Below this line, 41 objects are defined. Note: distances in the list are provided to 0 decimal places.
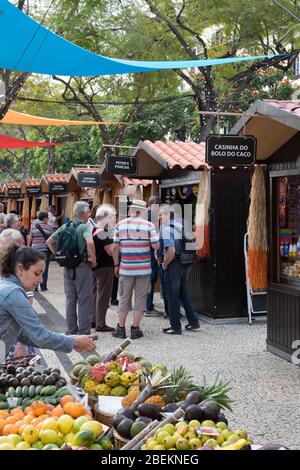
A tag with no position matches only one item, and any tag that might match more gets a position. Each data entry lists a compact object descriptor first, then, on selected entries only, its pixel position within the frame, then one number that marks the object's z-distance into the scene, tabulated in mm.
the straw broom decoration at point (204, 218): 10617
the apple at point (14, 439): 3051
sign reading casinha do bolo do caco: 8172
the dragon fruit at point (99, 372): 4172
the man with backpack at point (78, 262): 9000
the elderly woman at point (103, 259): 9688
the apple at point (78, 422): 3230
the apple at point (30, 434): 3051
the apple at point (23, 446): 2980
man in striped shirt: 9203
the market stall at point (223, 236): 10656
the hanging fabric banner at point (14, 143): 16119
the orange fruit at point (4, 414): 3463
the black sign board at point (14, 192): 29531
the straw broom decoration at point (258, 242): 8461
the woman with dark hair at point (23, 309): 4293
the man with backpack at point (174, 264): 9469
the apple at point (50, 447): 2916
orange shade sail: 15141
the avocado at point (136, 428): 3240
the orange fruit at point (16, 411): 3515
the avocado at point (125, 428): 3320
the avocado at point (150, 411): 3492
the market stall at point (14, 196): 29625
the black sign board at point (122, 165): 12836
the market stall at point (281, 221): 7754
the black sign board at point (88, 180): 16453
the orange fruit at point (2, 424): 3313
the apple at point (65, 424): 3207
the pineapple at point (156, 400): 3723
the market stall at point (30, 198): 26156
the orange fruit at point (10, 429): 3236
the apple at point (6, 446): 2943
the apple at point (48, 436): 3053
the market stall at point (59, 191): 22094
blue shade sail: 8180
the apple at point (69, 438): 3136
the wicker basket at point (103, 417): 3746
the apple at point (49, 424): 3178
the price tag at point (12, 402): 3697
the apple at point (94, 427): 3154
